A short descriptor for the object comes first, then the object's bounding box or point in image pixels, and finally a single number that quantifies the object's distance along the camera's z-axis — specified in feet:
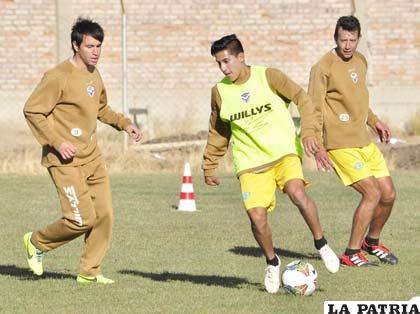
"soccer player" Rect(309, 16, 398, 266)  75.36
